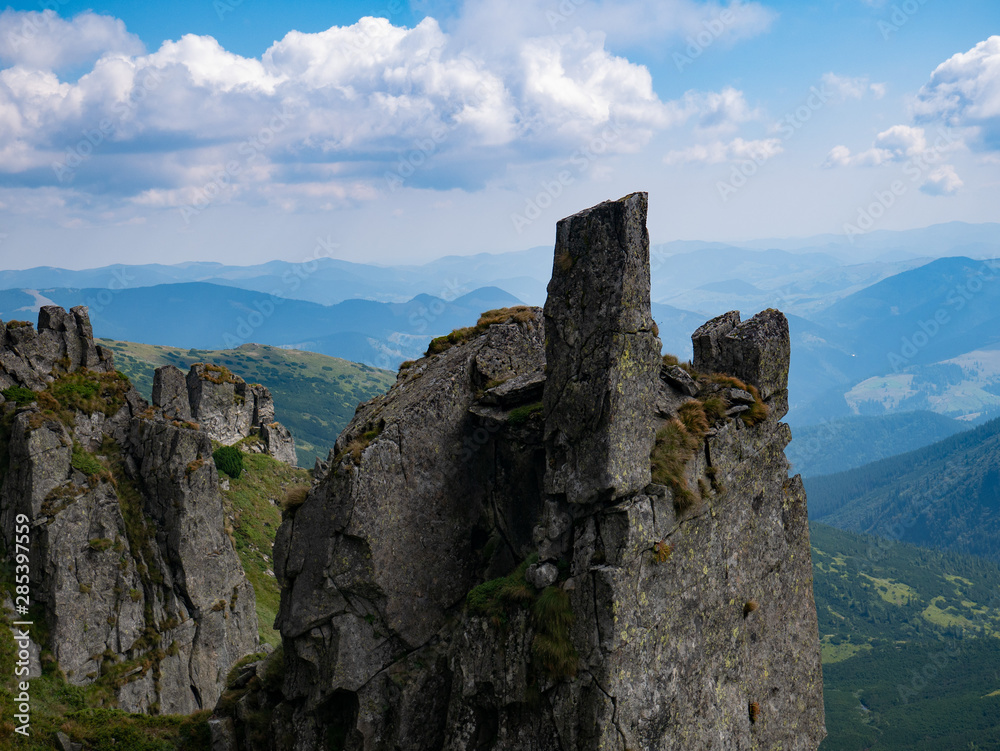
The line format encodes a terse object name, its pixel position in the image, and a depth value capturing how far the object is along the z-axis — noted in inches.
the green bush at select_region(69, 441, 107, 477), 1941.4
